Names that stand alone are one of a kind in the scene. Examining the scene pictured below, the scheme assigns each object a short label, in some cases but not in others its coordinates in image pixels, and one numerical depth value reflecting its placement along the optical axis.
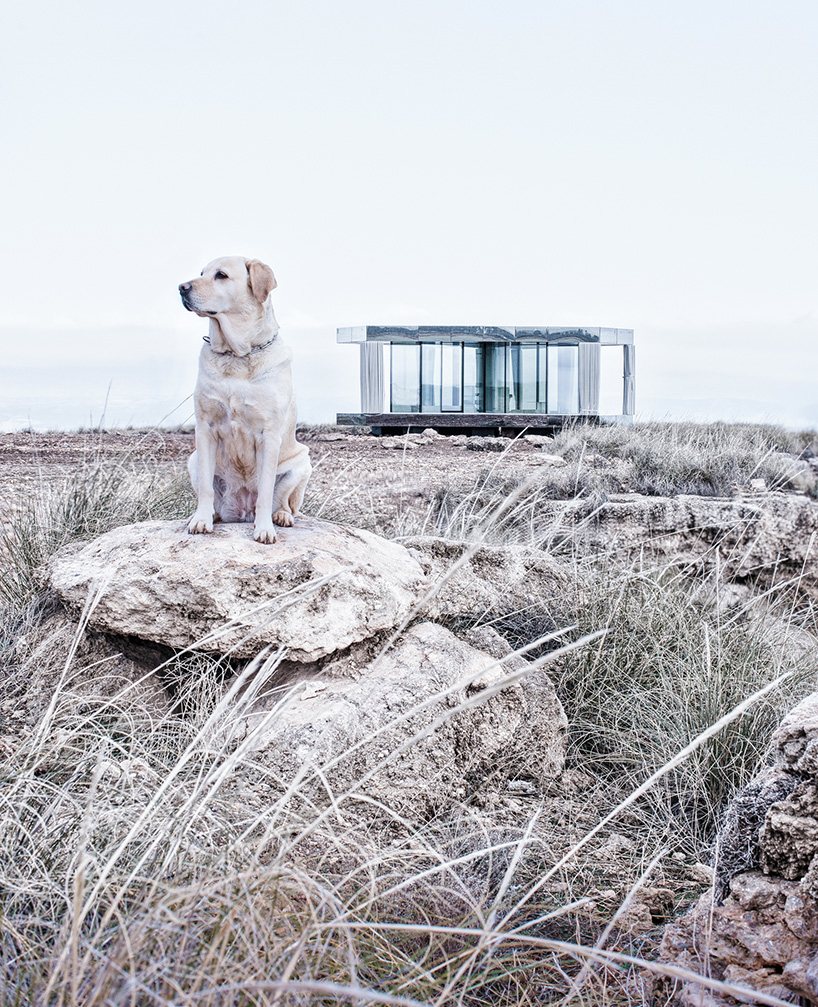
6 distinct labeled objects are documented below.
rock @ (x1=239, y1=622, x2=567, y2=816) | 2.84
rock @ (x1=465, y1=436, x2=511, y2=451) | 14.10
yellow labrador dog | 3.16
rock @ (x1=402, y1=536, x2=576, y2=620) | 3.89
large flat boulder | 3.08
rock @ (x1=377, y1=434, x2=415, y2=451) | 14.18
